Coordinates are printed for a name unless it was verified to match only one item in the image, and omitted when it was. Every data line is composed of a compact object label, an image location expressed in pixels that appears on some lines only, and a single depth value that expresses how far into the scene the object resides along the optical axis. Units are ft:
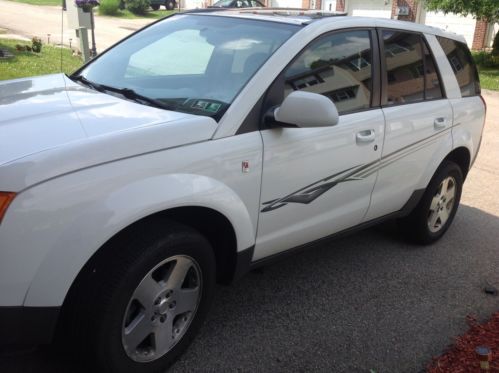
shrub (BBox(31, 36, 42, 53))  46.62
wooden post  35.55
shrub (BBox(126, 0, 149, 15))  115.34
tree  53.67
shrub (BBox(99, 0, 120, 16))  108.68
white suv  7.66
